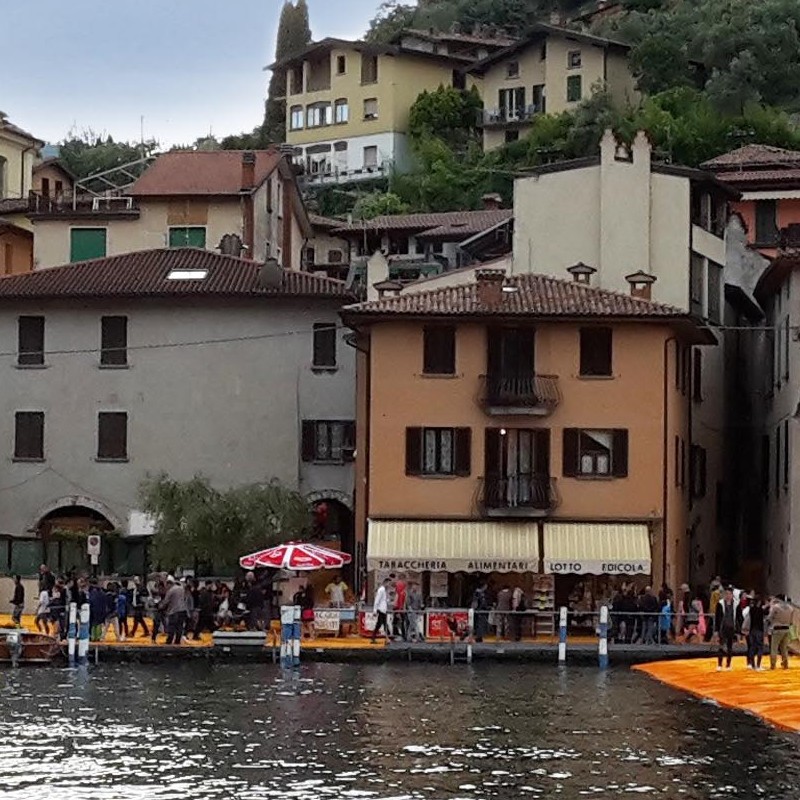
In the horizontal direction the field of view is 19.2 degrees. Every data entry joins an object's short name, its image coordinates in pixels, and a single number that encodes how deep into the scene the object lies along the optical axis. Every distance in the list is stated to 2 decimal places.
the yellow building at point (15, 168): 101.81
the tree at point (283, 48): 163.38
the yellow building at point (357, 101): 147.00
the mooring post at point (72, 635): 57.06
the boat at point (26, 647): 56.66
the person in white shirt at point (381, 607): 60.41
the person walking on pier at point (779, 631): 51.50
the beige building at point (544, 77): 138.38
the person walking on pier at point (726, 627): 53.09
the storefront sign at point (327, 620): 61.75
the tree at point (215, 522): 69.88
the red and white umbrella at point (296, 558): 62.16
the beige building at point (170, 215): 92.88
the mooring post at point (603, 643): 56.84
